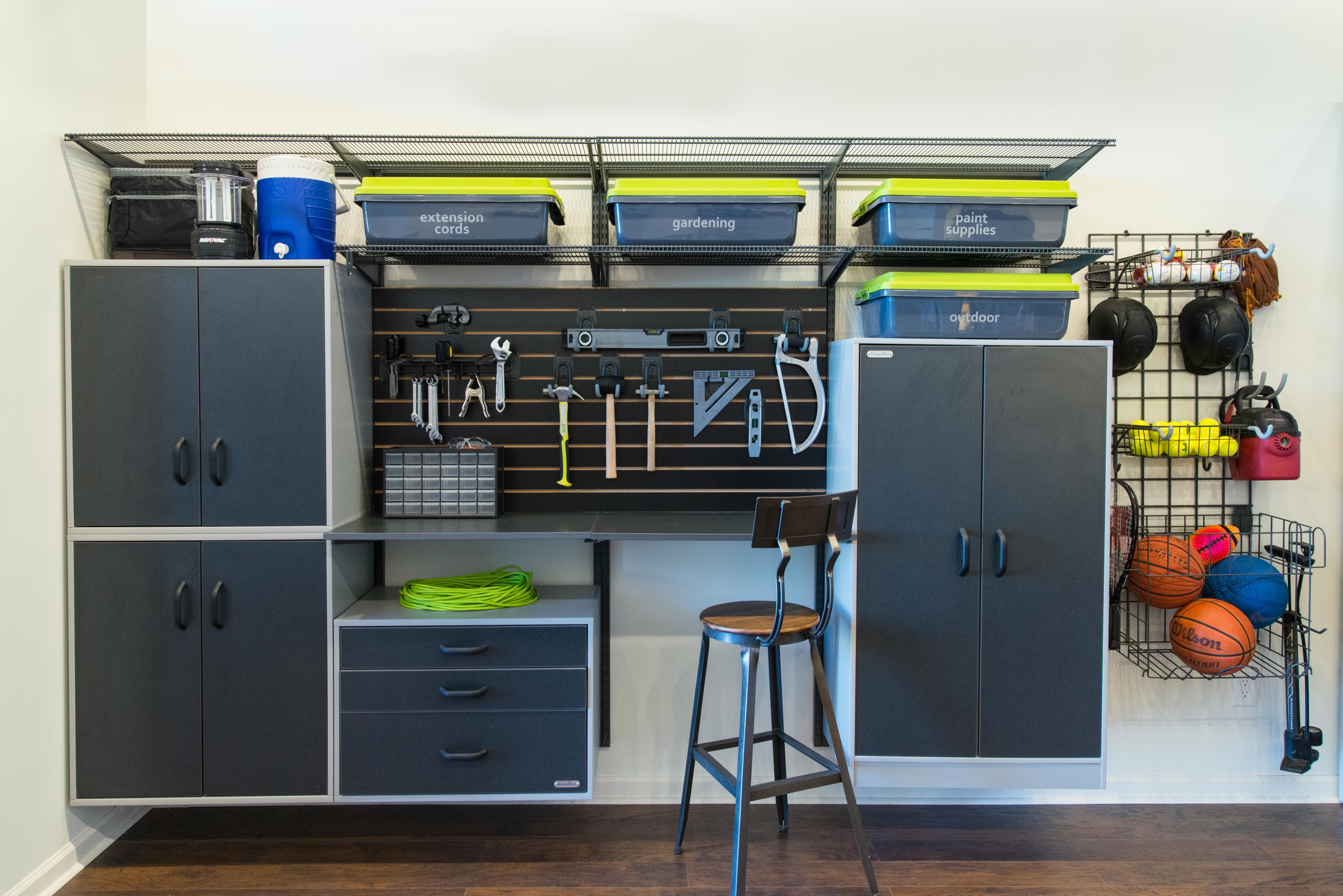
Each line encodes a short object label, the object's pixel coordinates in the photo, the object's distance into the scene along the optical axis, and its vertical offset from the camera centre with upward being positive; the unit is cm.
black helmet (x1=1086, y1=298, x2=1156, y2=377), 253 +37
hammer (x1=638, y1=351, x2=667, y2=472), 262 +19
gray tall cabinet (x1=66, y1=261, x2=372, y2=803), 218 -28
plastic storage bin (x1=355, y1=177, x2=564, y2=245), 230 +72
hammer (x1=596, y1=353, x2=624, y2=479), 260 +18
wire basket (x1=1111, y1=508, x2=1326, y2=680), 264 -66
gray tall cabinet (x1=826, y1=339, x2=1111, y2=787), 224 -41
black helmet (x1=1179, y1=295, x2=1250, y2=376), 252 +36
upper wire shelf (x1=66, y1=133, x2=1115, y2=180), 255 +101
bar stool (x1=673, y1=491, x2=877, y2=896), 194 -57
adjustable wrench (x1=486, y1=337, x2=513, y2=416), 259 +27
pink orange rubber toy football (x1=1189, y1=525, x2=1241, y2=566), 254 -39
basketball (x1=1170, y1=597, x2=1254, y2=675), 238 -68
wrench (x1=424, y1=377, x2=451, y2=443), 258 +9
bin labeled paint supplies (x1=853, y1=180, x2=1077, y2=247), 232 +72
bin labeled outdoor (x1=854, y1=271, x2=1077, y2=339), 230 +41
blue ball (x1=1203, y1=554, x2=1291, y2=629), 245 -53
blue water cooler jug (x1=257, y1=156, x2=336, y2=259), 228 +72
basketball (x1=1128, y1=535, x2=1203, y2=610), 245 -47
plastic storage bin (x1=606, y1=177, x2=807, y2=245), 230 +72
